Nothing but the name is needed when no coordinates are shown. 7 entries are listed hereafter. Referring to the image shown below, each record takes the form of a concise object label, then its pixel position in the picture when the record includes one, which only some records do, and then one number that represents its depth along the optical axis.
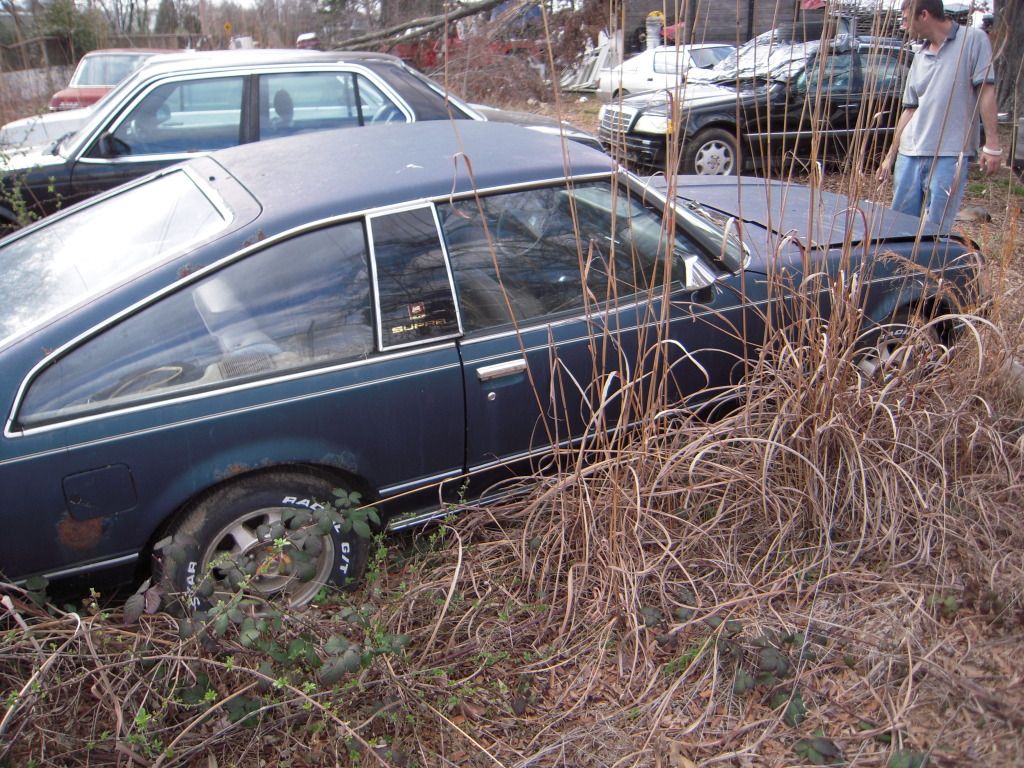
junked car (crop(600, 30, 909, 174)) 8.30
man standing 4.62
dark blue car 2.59
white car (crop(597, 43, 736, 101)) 12.37
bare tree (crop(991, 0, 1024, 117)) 8.98
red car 11.93
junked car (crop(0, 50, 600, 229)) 5.81
